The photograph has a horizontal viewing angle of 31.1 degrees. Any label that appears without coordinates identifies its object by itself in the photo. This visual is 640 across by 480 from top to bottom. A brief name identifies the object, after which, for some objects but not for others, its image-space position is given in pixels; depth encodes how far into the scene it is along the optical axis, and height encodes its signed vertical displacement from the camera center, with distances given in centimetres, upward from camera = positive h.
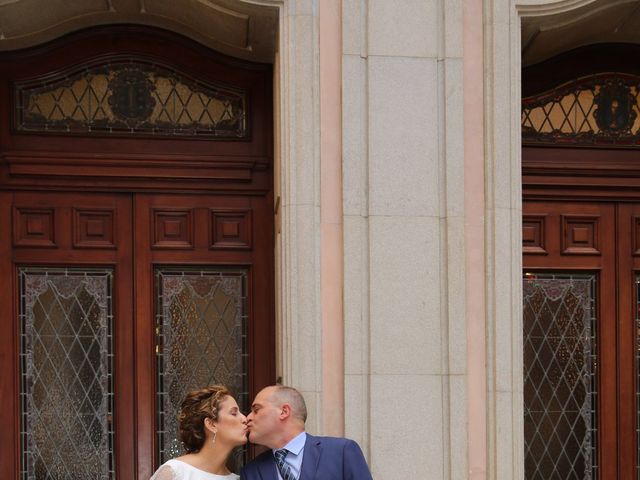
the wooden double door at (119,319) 742 -55
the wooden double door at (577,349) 778 -79
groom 595 -112
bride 597 -103
